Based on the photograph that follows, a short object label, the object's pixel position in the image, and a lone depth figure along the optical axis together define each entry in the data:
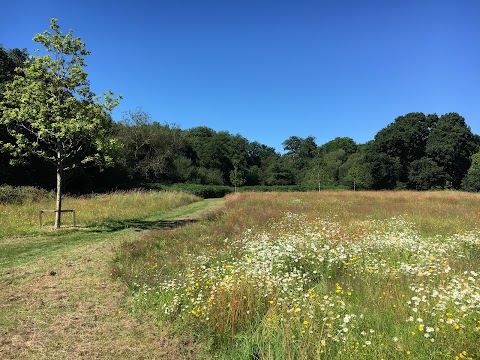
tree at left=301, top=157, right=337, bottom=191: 67.71
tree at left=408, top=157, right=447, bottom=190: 57.62
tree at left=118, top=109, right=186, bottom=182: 46.95
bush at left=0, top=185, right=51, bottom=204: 18.47
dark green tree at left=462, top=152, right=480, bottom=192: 53.50
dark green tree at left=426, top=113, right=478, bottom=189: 58.97
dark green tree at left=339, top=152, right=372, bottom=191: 60.78
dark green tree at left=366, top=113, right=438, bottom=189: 61.28
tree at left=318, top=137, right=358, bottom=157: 104.56
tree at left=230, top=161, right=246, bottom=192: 55.75
